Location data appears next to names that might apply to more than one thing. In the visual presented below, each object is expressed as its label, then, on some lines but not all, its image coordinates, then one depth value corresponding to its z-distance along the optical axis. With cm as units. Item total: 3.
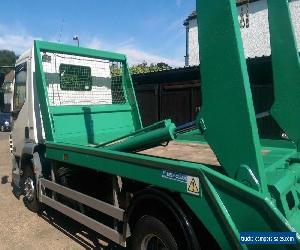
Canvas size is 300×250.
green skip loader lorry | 181
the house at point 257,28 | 1346
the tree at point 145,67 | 1608
